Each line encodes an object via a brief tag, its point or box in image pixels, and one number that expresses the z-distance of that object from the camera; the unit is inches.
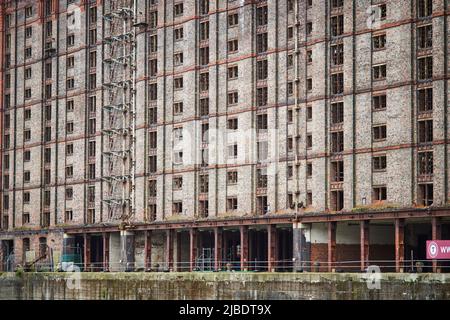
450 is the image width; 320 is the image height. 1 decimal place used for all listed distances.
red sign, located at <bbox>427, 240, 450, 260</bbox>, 3560.5
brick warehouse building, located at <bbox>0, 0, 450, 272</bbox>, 3934.5
